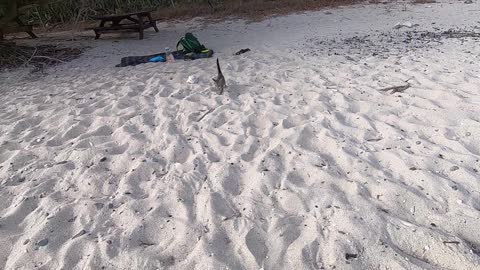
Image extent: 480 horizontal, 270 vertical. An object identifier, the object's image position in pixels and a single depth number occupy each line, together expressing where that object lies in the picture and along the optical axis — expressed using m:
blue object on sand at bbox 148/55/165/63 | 5.98
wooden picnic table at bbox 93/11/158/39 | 8.22
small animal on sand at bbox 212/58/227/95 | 4.28
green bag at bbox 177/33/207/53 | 6.20
